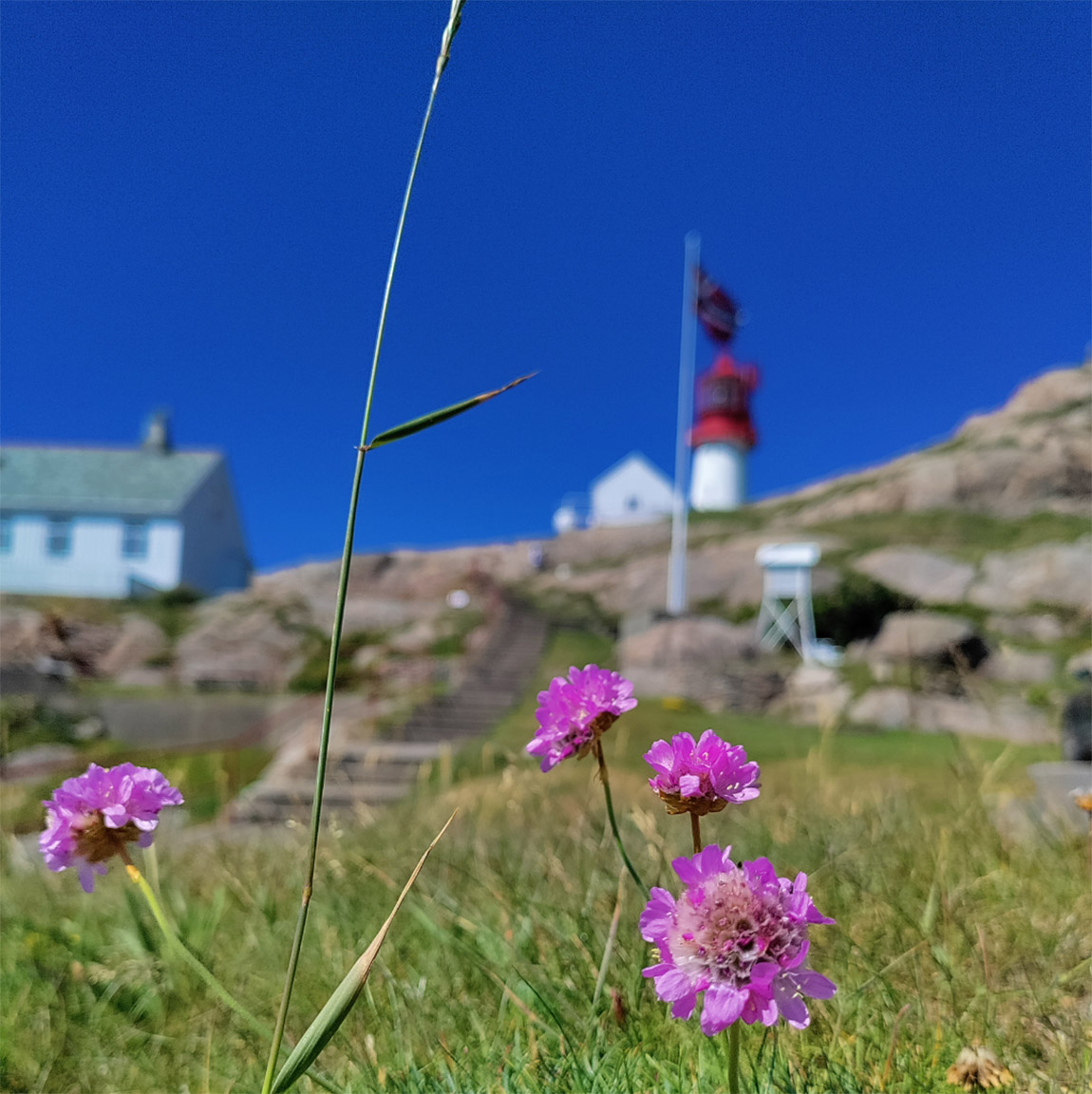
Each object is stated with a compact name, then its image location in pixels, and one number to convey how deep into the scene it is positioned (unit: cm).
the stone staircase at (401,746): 838
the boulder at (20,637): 1927
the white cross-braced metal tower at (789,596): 1977
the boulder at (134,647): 2230
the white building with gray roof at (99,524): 2922
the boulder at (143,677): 2088
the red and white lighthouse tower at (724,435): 3819
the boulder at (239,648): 2123
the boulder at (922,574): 2316
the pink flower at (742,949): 83
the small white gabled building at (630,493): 4838
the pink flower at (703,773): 97
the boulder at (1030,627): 2008
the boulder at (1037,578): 2205
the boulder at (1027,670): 1692
